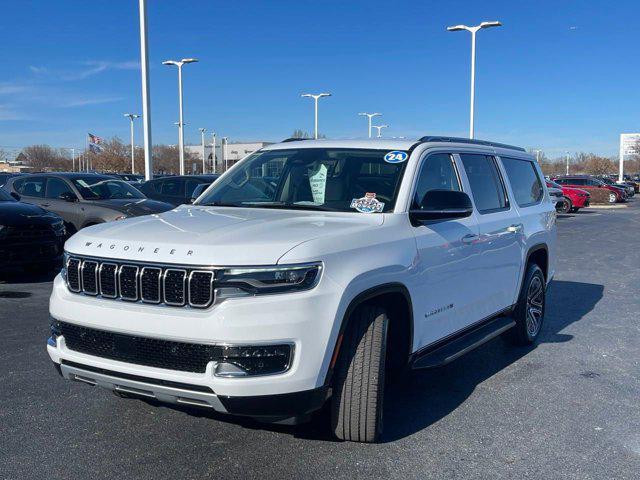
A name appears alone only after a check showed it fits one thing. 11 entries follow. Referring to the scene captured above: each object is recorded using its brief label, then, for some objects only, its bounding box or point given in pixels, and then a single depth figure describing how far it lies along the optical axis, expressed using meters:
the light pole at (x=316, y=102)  46.56
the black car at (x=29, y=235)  9.30
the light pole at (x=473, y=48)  28.71
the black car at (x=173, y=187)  15.96
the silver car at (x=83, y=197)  12.01
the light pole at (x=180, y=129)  36.41
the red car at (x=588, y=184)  38.12
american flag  62.84
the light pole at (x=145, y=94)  20.36
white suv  3.32
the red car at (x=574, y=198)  30.88
